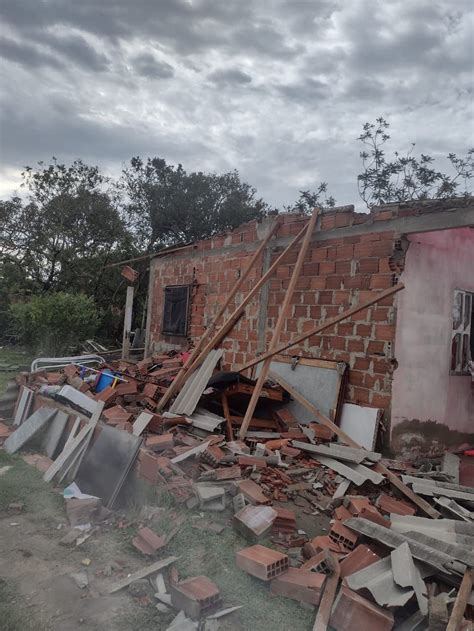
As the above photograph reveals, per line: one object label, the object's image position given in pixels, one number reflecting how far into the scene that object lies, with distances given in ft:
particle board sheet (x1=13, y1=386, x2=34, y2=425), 21.44
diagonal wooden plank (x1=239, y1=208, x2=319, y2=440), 17.66
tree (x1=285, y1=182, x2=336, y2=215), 58.85
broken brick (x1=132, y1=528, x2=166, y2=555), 10.80
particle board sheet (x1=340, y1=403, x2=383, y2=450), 17.43
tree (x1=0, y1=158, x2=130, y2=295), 54.29
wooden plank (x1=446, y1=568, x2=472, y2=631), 7.99
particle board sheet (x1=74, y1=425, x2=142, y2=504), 13.96
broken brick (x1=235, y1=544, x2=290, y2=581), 9.40
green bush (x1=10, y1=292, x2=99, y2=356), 40.06
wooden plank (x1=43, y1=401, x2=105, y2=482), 15.46
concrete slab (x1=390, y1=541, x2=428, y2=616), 8.64
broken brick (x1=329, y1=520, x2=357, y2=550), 10.87
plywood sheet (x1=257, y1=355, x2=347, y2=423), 18.74
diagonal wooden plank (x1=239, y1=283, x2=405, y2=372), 16.25
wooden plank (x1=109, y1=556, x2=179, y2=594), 9.62
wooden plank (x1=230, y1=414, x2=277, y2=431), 19.17
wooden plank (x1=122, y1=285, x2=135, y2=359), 36.63
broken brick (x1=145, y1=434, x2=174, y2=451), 15.59
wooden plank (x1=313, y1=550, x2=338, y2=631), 8.52
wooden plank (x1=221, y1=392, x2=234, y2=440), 17.92
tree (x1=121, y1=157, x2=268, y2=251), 66.74
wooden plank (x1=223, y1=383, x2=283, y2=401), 19.42
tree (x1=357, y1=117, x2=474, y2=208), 47.37
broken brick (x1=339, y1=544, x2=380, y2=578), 9.80
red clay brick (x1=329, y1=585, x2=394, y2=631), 8.27
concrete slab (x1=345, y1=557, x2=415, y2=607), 8.47
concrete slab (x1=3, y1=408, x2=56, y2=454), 18.19
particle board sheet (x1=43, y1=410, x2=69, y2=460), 17.58
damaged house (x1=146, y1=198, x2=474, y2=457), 17.60
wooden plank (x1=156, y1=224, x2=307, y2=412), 20.45
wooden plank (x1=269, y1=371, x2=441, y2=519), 13.44
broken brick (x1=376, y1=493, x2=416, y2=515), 13.05
